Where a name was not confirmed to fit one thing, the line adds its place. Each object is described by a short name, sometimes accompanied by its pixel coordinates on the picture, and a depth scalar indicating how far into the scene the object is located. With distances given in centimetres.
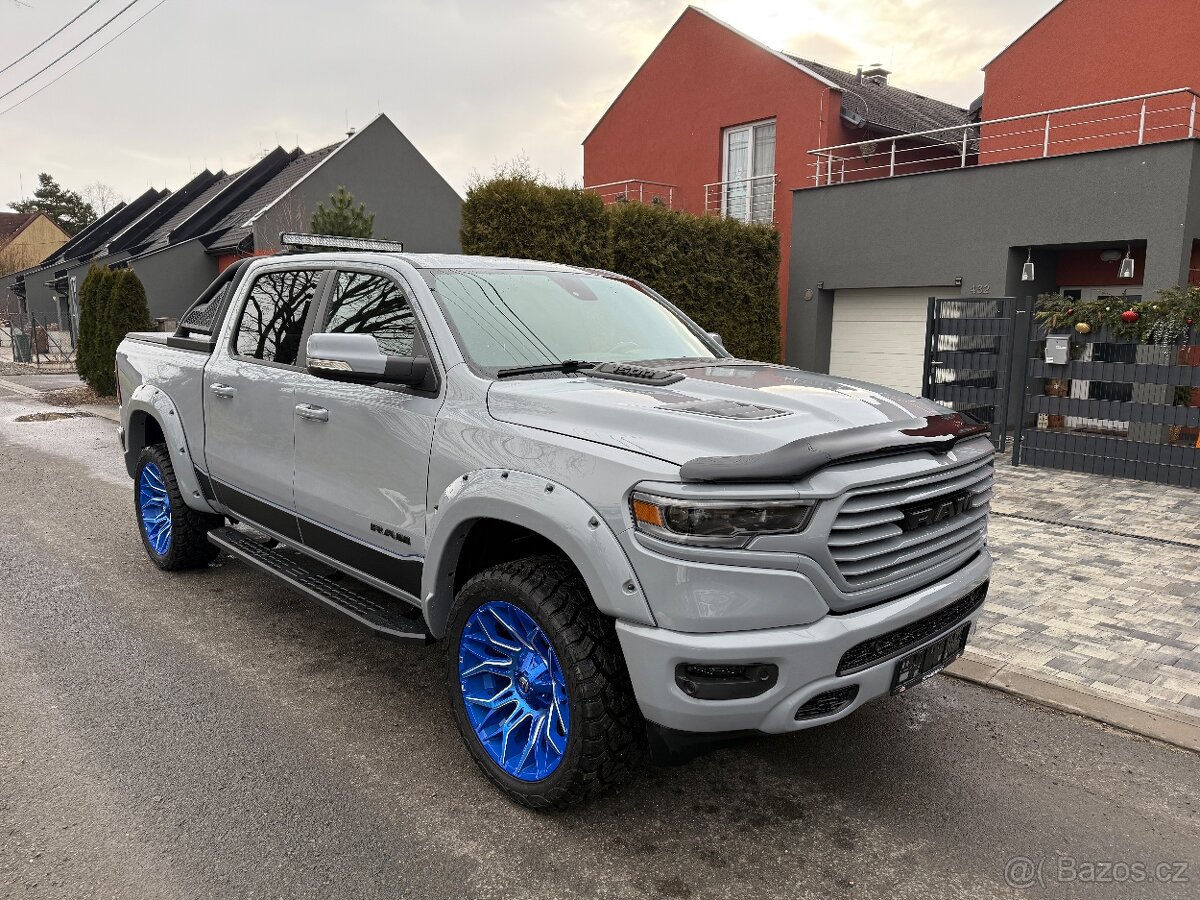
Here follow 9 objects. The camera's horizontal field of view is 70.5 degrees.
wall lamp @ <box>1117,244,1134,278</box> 1229
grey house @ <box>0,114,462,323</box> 2695
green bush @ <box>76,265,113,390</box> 1593
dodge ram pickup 241
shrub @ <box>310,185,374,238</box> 1711
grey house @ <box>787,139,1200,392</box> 1131
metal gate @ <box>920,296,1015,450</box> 964
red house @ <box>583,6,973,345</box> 1697
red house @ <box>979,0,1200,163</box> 1355
